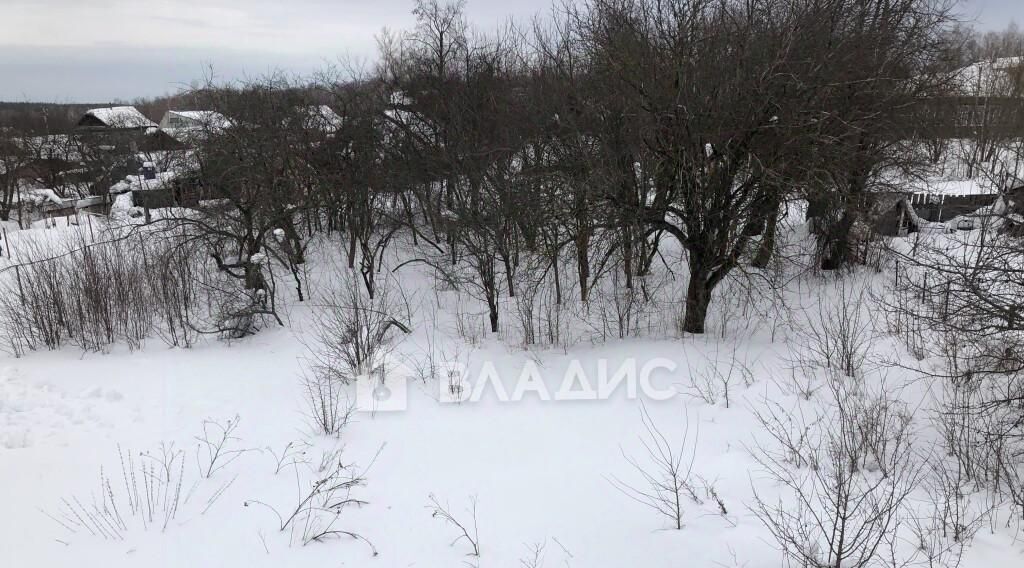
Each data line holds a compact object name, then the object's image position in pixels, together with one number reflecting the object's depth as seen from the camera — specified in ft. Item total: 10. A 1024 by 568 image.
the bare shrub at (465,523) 15.72
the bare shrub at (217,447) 19.76
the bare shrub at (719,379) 22.76
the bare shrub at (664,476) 16.62
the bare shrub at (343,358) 22.94
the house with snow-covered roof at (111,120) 139.58
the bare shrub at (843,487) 13.69
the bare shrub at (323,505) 16.22
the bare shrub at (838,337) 23.79
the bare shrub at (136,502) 16.62
